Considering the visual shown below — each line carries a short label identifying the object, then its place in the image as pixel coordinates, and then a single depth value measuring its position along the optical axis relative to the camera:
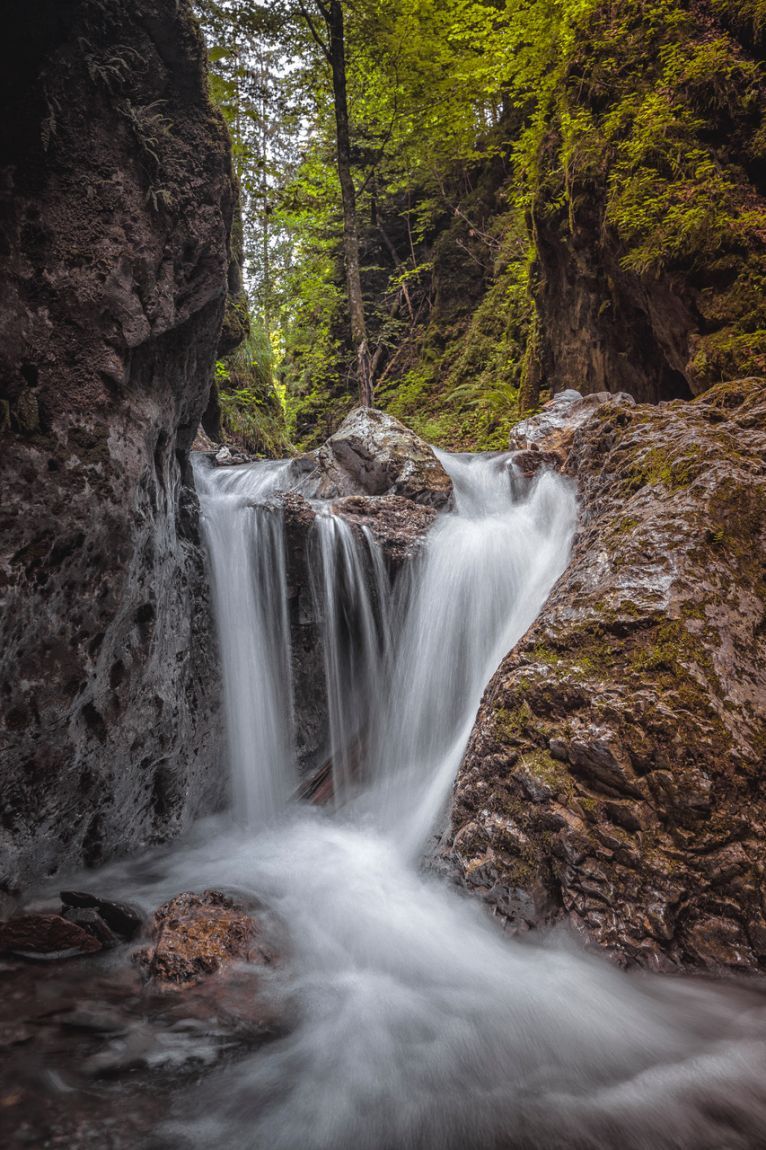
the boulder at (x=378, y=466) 7.15
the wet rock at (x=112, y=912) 2.77
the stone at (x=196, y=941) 2.44
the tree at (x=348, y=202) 10.44
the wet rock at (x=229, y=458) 8.40
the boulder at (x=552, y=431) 7.02
